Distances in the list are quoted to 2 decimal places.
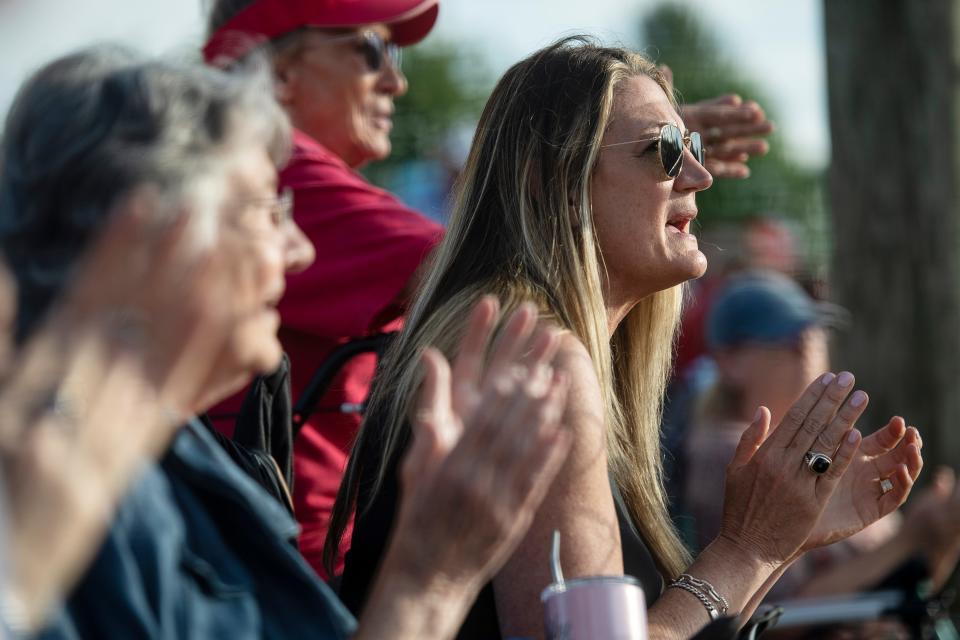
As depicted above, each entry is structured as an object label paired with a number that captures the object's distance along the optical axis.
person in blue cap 4.77
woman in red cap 3.25
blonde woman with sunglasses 2.65
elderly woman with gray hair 1.79
